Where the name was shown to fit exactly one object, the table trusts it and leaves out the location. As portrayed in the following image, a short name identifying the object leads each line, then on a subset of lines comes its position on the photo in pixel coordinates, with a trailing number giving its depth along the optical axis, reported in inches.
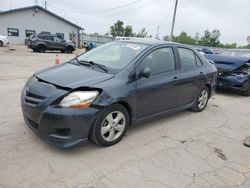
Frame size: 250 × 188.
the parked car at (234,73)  226.6
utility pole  729.9
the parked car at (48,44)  658.4
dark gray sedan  96.1
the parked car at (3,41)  772.9
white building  946.0
